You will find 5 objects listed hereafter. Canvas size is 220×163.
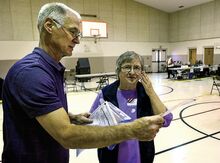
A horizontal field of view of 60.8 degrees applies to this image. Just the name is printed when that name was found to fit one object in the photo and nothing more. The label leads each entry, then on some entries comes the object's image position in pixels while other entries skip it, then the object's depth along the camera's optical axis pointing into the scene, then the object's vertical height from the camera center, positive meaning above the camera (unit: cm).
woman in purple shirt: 166 -37
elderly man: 81 -21
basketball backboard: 1398 +250
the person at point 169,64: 1335 -32
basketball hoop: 1479 +196
